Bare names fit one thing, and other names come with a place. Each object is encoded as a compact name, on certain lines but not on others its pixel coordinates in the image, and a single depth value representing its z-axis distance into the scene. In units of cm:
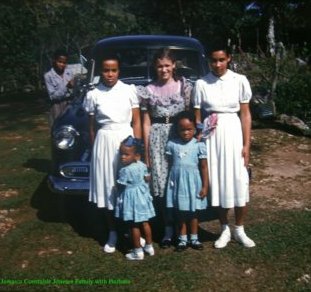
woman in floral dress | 422
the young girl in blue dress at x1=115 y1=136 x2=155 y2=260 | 413
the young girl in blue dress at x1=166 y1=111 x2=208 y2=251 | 416
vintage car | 584
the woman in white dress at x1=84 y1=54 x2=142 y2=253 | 421
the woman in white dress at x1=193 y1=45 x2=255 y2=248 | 412
